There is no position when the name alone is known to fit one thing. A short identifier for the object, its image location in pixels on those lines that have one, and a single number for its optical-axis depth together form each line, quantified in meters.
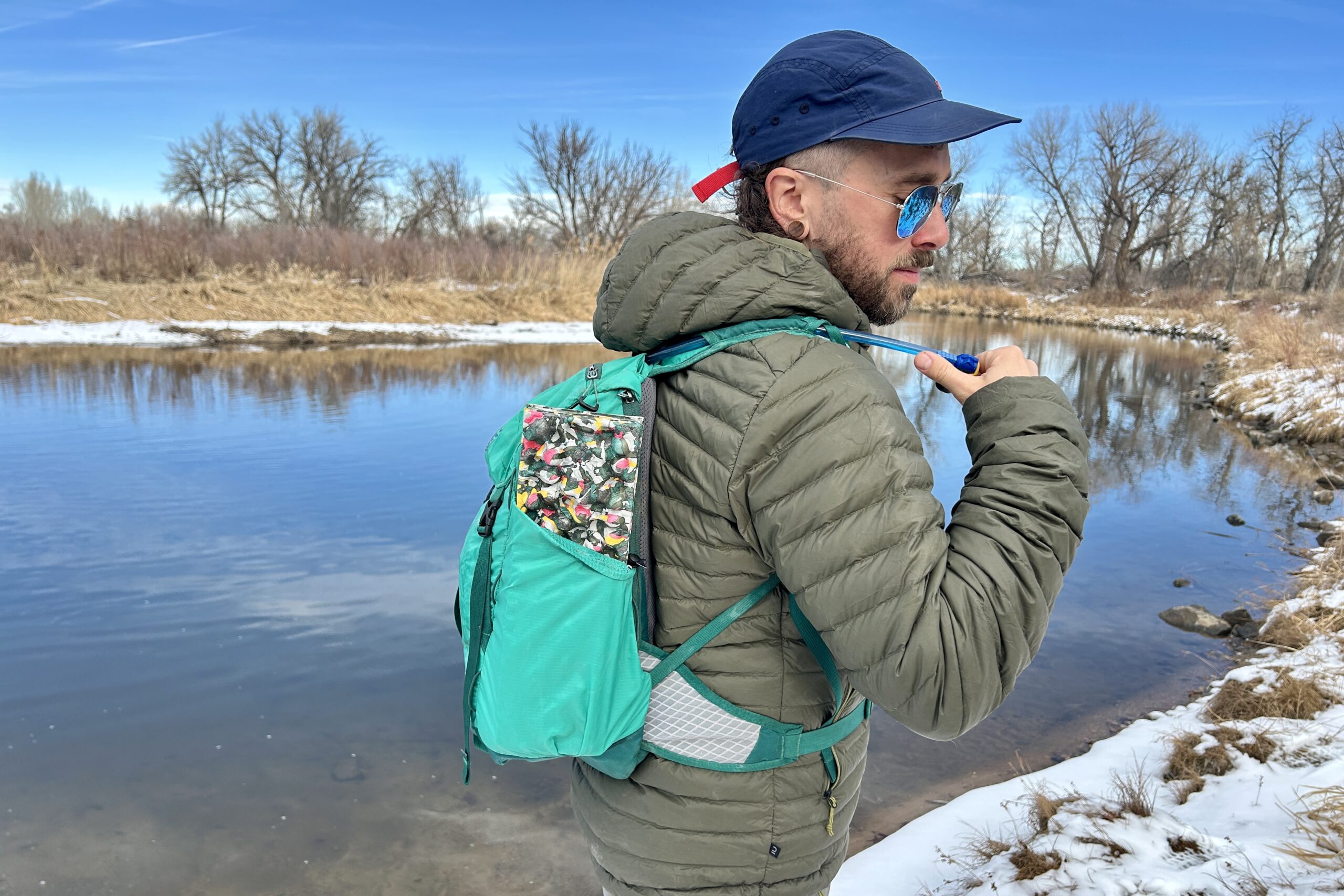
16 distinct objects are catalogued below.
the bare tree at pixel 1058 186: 45.62
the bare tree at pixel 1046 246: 53.78
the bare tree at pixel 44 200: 52.25
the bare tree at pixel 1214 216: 43.47
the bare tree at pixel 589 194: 33.31
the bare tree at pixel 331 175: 43.28
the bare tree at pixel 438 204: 44.25
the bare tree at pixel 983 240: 54.00
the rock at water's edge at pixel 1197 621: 5.11
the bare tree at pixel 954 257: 51.50
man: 1.10
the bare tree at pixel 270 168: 43.56
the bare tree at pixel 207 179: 44.34
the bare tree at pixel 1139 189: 42.56
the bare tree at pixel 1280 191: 42.38
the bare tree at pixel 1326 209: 40.22
